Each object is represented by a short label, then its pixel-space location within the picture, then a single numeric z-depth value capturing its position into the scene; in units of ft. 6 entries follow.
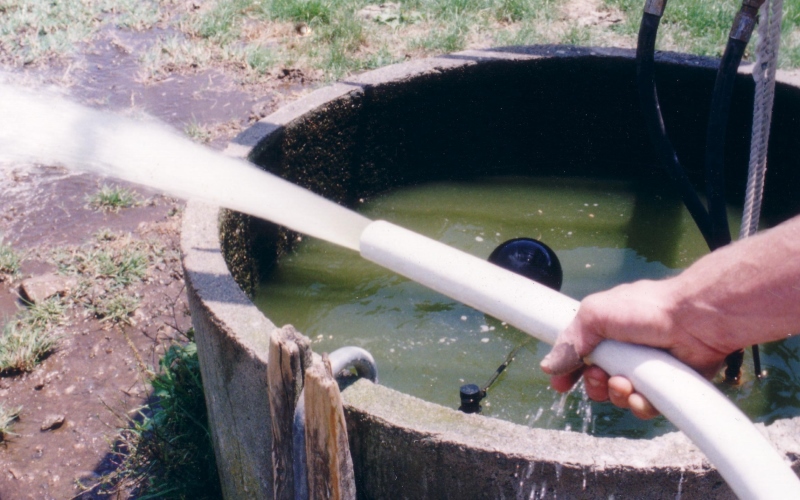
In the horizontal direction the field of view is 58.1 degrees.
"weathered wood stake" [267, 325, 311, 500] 4.58
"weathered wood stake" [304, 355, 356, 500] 4.23
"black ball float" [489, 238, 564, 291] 9.69
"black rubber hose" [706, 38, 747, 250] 8.19
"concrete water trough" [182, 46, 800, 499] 4.82
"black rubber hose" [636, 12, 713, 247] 8.59
